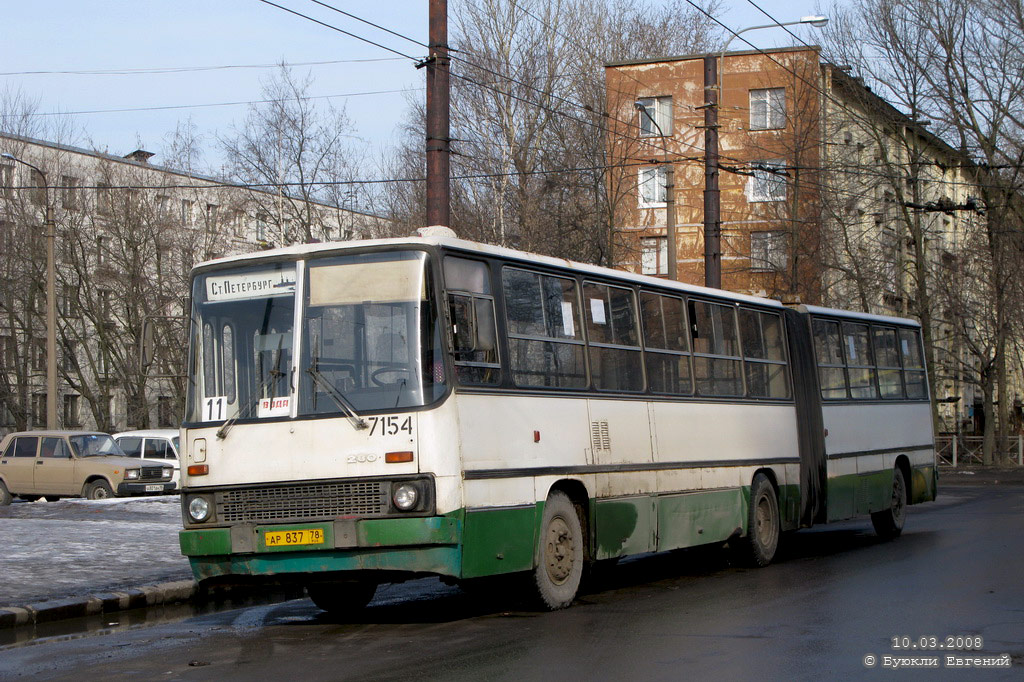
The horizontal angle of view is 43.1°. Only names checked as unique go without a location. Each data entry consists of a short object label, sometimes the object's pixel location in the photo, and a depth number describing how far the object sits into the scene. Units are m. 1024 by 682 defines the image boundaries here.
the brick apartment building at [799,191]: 43.00
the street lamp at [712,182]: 21.71
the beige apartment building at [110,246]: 48.06
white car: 31.89
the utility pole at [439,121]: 14.48
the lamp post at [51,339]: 32.12
